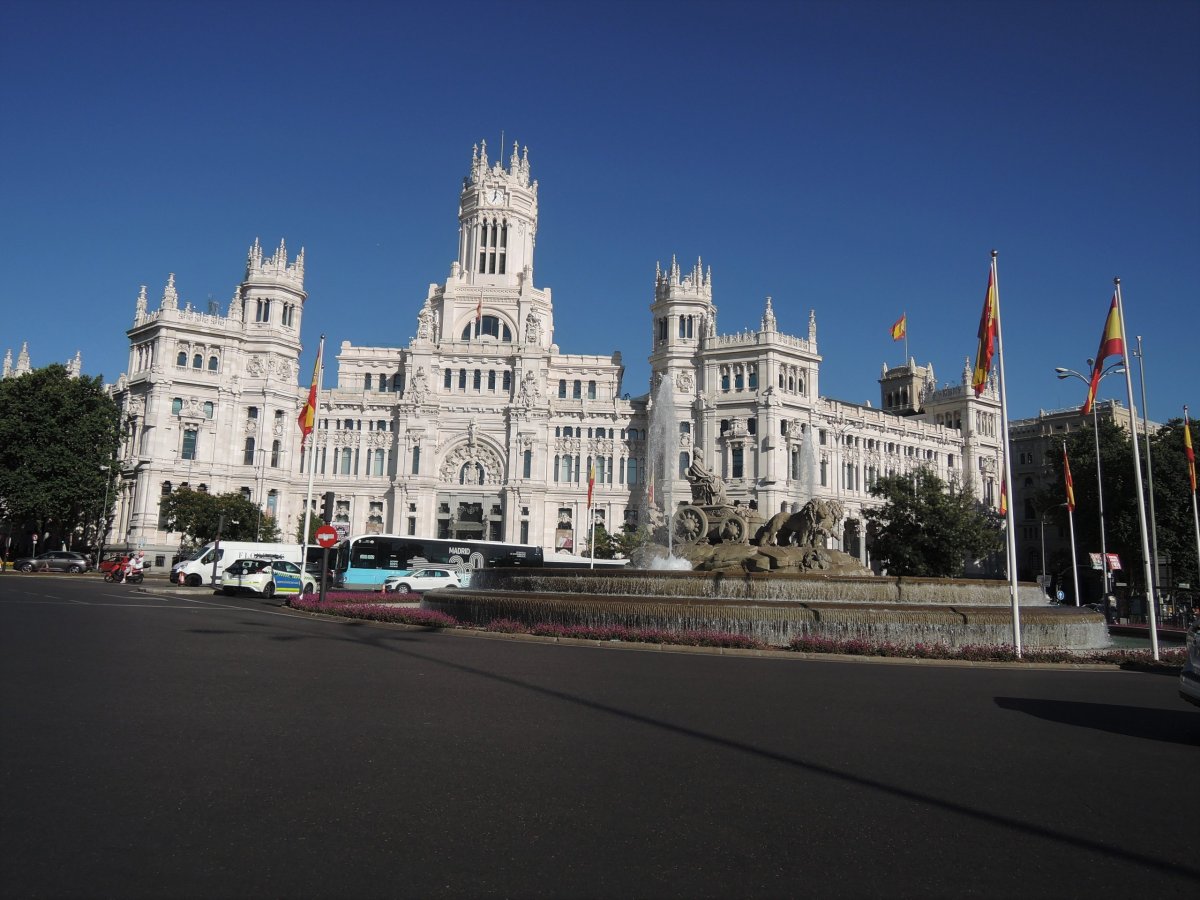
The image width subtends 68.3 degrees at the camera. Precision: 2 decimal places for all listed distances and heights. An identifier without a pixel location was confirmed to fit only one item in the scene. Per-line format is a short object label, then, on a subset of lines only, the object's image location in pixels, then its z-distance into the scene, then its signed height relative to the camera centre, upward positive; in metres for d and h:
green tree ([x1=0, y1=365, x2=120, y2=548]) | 67.19 +9.71
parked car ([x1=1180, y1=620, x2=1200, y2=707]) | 10.22 -0.99
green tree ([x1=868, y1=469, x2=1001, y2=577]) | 64.81 +4.01
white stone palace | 80.50 +15.00
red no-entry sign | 33.03 +1.42
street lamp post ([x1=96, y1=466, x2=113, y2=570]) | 74.19 +4.06
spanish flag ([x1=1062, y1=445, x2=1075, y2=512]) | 40.08 +4.36
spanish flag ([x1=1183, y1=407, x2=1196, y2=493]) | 32.31 +4.84
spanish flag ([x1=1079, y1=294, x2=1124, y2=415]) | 24.14 +6.83
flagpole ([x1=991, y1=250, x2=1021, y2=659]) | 19.86 +1.10
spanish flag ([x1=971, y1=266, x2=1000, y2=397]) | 23.00 +6.59
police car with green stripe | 41.47 -0.22
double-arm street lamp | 28.66 +7.02
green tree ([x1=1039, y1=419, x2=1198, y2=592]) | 60.06 +6.22
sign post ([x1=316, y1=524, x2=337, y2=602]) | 32.94 +1.34
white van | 48.34 +0.98
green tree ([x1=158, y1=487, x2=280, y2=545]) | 69.06 +4.44
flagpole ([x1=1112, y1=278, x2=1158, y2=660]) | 21.11 +1.11
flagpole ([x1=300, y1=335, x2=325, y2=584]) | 41.03 +10.06
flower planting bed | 19.03 -1.36
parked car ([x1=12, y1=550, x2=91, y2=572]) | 63.13 +0.49
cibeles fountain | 20.59 -0.35
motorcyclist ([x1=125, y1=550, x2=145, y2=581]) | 48.34 +0.19
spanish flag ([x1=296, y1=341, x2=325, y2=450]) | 41.69 +7.80
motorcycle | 47.94 -0.35
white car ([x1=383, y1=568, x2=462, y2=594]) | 46.50 -0.30
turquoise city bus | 54.41 +1.14
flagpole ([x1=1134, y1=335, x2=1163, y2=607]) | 32.86 +8.06
